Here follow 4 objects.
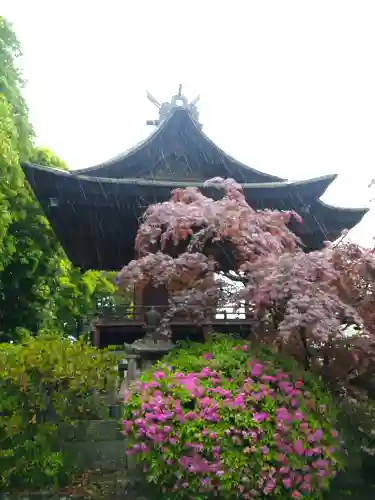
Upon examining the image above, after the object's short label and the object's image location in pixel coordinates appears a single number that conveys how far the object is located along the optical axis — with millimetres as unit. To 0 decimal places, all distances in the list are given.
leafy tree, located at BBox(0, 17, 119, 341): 13297
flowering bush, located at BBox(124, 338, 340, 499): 4980
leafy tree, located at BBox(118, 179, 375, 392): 5570
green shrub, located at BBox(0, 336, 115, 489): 6109
